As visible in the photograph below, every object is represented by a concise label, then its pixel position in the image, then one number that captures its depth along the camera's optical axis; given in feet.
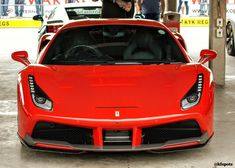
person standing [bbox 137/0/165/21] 38.42
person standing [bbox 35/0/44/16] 79.15
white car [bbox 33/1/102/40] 35.70
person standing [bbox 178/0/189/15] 79.71
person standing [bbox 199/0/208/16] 79.36
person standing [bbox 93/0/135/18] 31.68
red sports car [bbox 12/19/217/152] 14.28
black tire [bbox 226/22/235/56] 37.70
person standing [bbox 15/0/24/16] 78.64
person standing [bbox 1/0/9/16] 78.38
